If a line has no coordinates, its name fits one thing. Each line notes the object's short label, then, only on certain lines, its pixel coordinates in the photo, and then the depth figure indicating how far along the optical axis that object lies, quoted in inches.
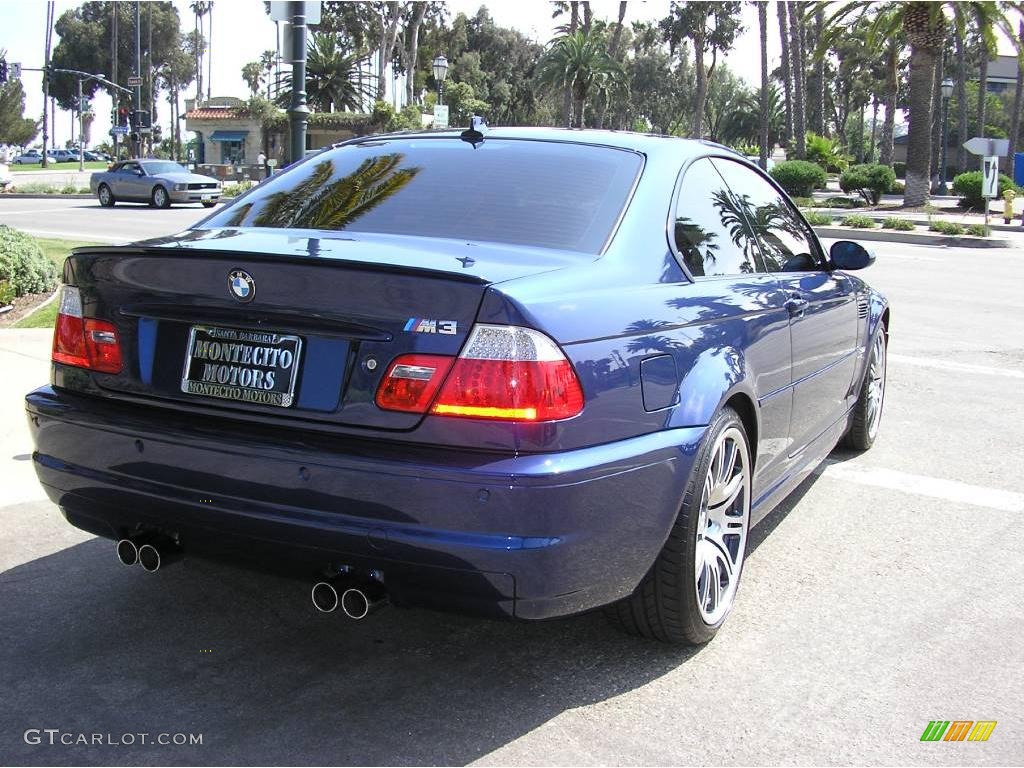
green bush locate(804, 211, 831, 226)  1072.2
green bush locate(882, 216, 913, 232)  1027.3
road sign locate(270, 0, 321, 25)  384.2
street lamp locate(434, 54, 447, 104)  1307.3
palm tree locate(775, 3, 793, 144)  2057.7
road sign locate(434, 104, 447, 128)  1094.9
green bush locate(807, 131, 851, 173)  1891.0
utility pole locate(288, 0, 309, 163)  384.5
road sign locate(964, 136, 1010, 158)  966.5
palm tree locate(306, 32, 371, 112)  2753.4
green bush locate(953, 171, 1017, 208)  1305.4
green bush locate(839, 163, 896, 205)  1435.8
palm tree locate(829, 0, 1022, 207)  1200.2
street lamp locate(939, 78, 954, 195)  1565.0
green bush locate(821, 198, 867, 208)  1387.8
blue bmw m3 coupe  111.0
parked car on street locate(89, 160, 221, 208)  1234.0
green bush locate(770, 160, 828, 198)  1459.2
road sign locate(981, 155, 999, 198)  932.0
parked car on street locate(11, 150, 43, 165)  4101.9
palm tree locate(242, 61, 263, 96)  3983.8
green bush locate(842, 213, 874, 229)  1060.5
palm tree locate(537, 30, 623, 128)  2004.2
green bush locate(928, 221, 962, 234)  973.8
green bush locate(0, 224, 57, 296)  415.5
